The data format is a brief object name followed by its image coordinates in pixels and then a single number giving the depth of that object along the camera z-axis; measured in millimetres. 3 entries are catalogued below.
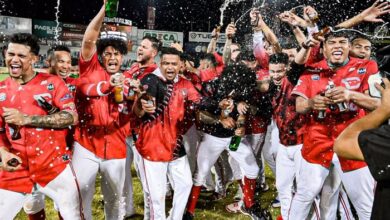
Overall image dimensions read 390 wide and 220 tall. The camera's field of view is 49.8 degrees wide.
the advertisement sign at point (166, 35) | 24703
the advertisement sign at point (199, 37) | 27223
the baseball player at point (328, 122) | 4164
